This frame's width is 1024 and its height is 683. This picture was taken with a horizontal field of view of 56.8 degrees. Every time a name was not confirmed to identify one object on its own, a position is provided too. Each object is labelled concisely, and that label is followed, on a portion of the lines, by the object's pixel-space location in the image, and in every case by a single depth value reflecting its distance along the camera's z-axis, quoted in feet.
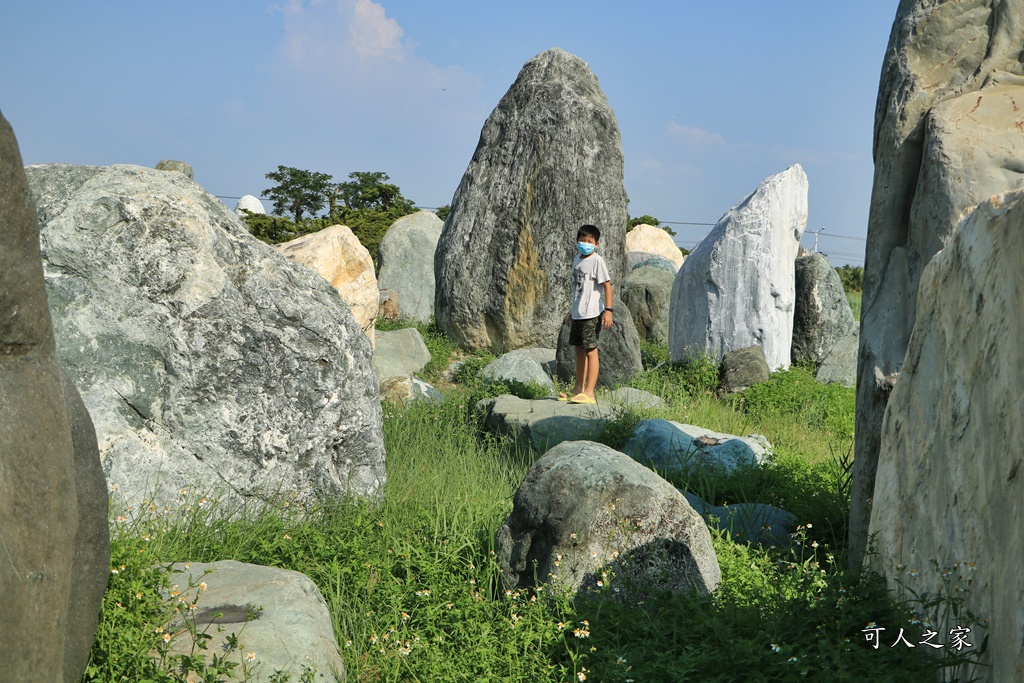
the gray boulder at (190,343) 16.11
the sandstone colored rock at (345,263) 32.68
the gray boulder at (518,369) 35.24
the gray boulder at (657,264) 53.84
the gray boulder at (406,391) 30.35
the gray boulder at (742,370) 34.71
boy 30.32
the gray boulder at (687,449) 22.26
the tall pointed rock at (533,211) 41.55
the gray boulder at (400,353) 37.10
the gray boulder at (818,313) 40.22
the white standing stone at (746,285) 38.47
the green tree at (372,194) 82.02
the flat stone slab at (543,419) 25.17
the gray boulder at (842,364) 38.19
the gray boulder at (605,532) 14.44
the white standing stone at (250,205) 70.12
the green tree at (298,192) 77.66
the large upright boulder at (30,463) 7.54
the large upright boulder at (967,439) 9.23
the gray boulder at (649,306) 46.75
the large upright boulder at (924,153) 15.56
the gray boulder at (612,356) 34.94
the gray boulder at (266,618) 11.91
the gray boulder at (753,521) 18.04
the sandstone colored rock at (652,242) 73.87
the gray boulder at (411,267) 52.54
